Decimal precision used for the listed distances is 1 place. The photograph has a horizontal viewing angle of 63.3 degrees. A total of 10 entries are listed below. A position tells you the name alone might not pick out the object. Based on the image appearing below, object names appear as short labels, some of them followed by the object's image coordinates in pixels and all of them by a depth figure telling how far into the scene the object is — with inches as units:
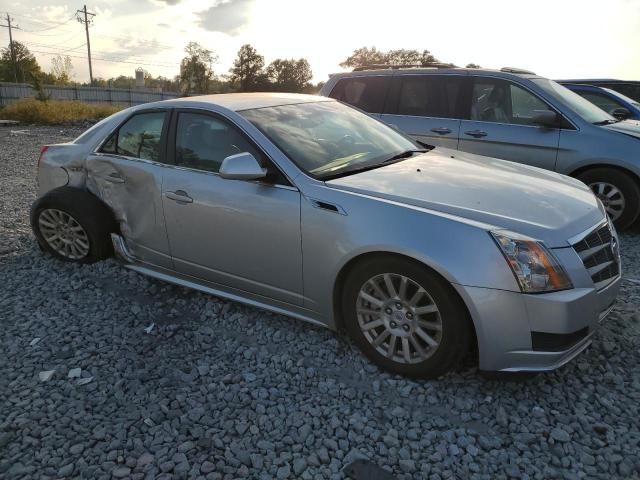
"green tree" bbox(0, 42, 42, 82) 2451.4
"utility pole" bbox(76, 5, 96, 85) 2294.5
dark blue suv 333.1
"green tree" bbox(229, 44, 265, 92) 2455.7
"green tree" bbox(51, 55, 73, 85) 2534.4
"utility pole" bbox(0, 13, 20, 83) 2319.1
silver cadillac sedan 106.3
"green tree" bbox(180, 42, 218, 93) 2549.2
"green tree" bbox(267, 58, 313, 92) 2452.0
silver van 224.2
